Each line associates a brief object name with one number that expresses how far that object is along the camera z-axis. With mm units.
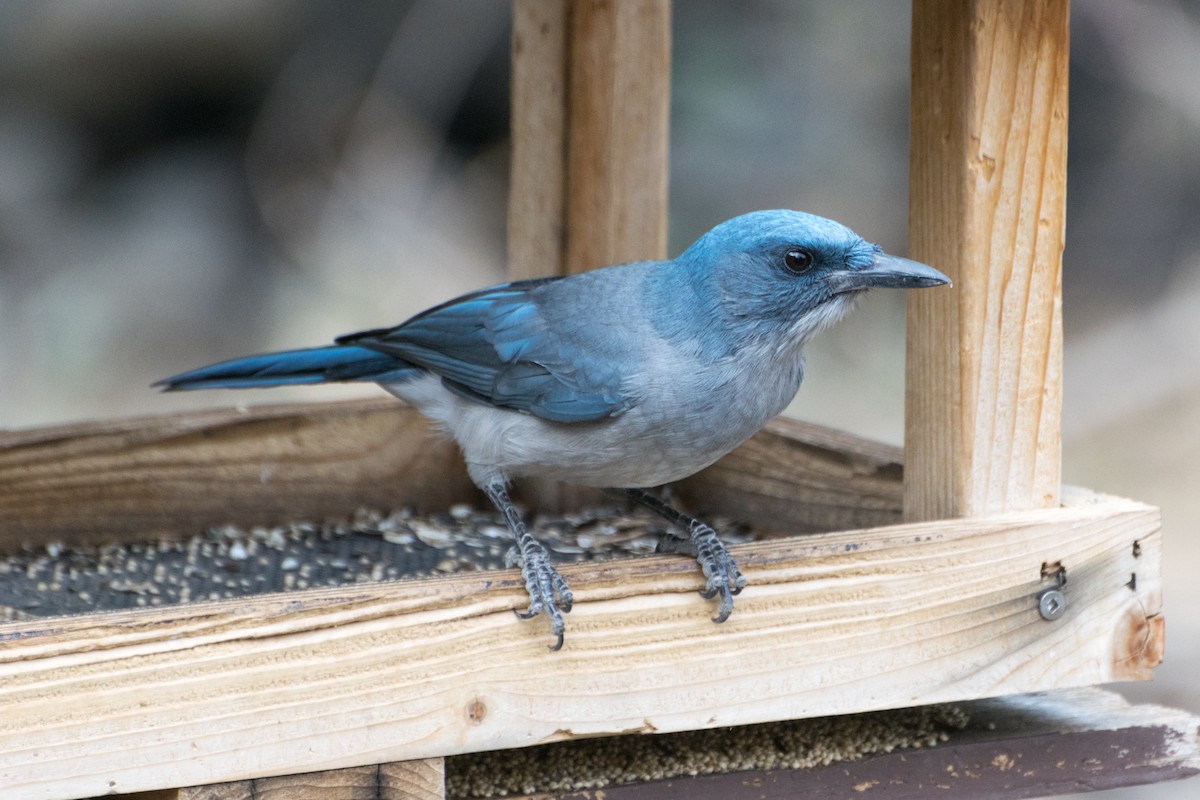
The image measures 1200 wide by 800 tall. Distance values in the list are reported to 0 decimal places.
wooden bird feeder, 4535
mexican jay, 5570
